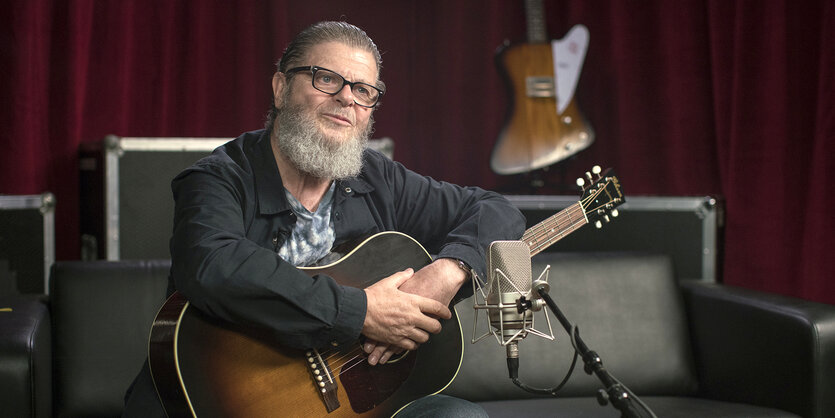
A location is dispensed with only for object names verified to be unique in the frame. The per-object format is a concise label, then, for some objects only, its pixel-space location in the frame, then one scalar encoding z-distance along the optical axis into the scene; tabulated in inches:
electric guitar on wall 139.2
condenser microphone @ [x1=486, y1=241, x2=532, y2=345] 51.3
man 61.9
